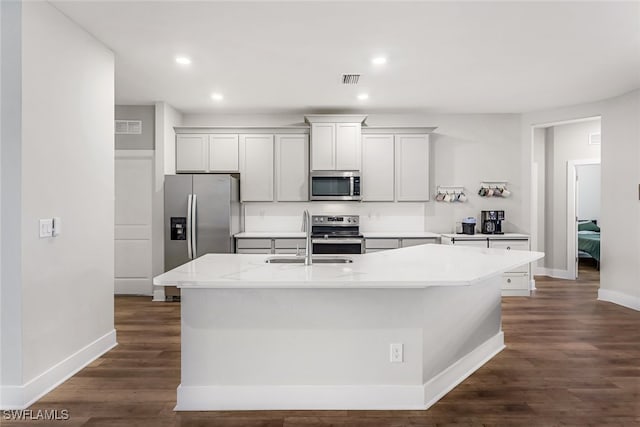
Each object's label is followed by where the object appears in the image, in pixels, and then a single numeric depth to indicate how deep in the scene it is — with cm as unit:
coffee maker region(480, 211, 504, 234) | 609
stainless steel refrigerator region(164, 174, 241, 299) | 540
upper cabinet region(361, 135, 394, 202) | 595
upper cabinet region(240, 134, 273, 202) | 594
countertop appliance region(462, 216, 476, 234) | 598
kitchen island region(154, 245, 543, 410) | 259
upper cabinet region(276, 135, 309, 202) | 595
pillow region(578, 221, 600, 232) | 895
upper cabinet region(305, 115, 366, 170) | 578
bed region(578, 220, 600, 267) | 776
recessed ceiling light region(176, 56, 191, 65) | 387
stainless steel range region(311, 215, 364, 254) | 555
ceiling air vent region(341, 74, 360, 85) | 438
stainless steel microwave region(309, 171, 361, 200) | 578
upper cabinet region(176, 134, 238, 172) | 591
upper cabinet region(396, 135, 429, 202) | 595
